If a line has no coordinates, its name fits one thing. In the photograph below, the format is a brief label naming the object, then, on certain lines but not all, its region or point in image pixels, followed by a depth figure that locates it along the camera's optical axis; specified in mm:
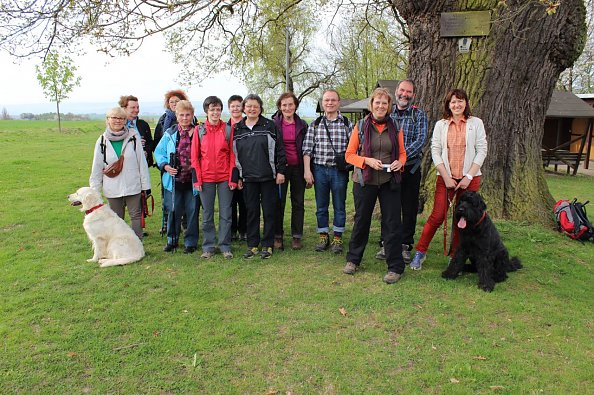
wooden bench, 16531
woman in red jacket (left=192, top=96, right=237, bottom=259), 5422
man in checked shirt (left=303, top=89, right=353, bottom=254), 5539
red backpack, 6254
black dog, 4488
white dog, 5402
